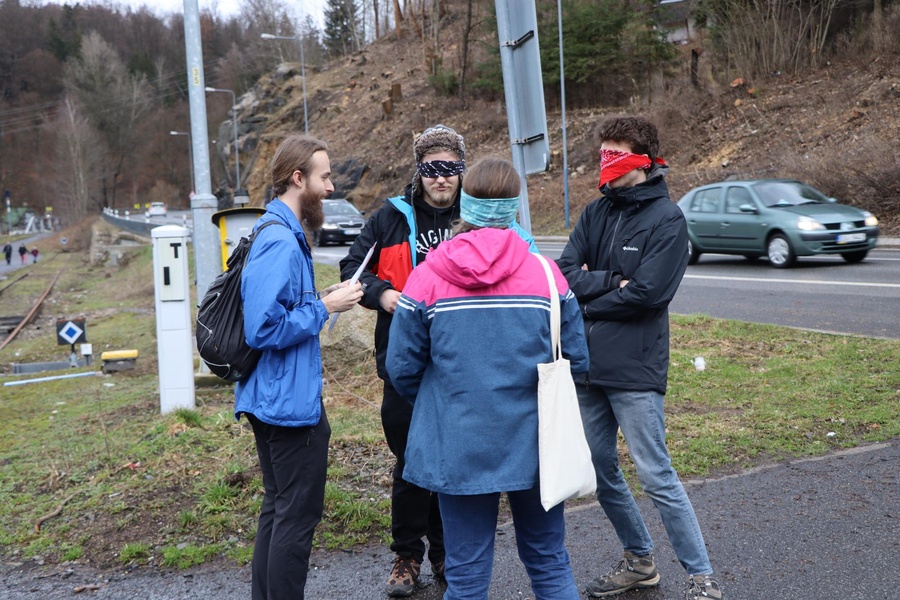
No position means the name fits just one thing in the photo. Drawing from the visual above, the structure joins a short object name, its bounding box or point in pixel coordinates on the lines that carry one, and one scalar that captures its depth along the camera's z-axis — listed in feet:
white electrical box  22.29
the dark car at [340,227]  87.15
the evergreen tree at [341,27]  237.66
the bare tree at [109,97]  321.93
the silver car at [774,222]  48.98
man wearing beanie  12.09
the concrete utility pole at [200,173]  26.45
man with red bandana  10.95
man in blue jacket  9.91
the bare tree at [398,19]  194.29
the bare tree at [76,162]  296.92
